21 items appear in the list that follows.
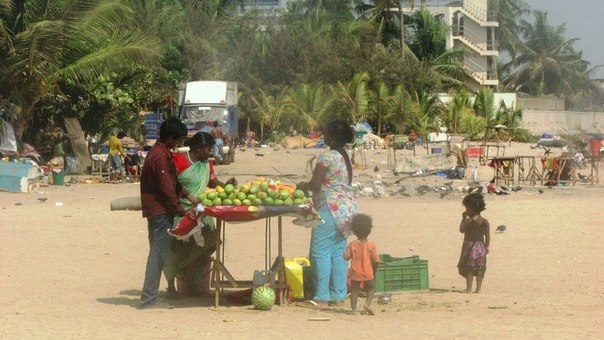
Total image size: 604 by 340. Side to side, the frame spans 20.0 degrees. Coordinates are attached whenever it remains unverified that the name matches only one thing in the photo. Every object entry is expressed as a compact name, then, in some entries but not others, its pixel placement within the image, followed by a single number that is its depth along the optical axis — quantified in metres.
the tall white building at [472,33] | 105.38
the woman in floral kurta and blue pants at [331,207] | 14.83
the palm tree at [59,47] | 41.54
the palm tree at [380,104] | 75.64
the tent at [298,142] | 69.50
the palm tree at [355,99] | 76.07
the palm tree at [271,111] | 78.31
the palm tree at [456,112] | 75.99
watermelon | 14.54
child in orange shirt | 14.36
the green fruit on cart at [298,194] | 14.36
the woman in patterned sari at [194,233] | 14.62
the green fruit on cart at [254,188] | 14.19
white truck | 58.03
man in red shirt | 14.19
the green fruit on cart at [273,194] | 14.20
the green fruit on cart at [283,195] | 14.29
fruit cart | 13.83
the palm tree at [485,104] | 79.47
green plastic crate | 16.02
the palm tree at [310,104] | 77.30
